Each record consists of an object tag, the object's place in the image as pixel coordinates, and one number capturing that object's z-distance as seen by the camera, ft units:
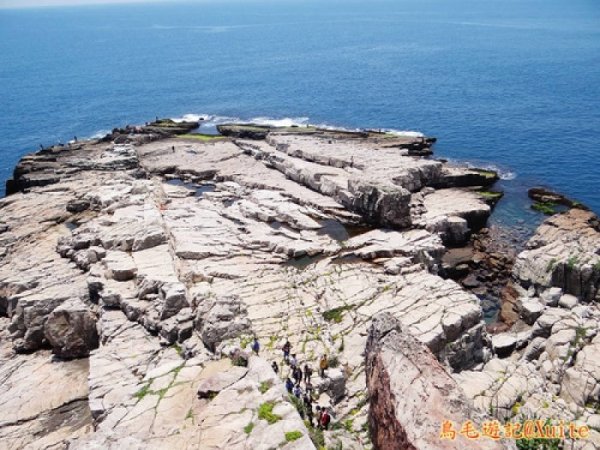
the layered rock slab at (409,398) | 61.93
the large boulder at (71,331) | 113.39
